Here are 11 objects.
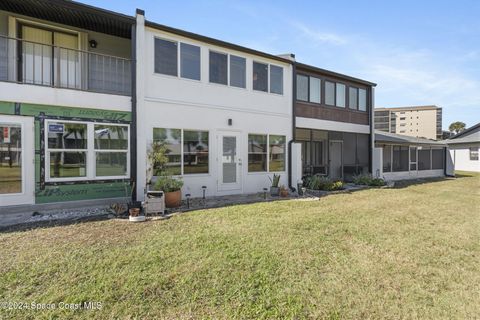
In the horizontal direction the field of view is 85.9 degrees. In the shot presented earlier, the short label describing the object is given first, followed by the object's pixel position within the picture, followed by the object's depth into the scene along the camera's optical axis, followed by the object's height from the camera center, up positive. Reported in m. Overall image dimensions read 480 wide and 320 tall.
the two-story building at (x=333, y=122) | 12.51 +1.96
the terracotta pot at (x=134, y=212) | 6.44 -1.32
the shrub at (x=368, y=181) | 12.97 -1.09
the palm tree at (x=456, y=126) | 64.31 +8.42
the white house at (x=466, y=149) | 24.23 +1.08
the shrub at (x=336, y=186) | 11.45 -1.20
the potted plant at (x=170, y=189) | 7.72 -0.92
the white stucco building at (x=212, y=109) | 8.35 +1.89
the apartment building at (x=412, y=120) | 58.03 +9.37
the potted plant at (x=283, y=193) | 9.95 -1.30
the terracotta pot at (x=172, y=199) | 7.70 -1.19
